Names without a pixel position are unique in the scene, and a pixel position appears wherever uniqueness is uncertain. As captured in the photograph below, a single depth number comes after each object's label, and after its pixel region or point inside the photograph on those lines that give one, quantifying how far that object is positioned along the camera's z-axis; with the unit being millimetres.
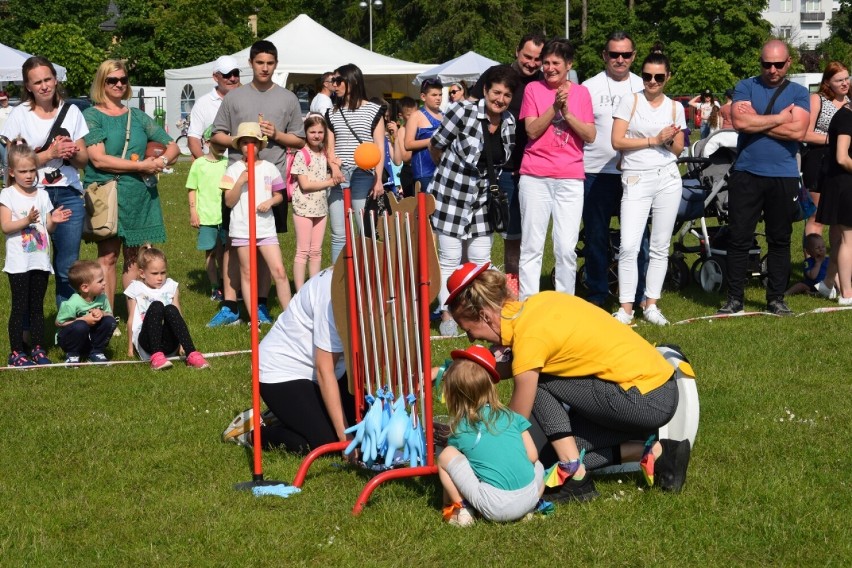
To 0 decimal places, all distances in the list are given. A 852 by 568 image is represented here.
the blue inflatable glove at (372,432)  5113
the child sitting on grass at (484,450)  4820
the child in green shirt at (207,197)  10328
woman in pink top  8500
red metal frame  4898
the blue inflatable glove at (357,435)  5188
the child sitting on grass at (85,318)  8180
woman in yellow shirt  4941
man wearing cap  9867
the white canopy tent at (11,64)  23609
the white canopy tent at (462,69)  30969
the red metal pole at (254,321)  5242
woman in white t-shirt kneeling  5621
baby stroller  10242
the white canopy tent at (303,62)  31484
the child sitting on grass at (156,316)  7969
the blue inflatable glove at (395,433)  5081
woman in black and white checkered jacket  8594
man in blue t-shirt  8812
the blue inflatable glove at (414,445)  5137
